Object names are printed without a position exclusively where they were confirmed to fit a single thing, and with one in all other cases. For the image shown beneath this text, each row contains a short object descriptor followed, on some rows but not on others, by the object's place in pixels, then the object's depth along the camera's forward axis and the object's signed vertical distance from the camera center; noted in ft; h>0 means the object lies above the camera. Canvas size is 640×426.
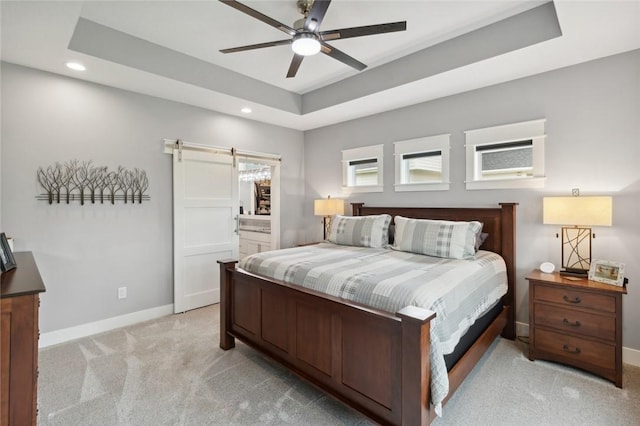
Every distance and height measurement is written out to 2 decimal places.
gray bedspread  5.72 -1.54
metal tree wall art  9.63 +0.91
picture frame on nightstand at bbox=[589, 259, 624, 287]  7.71 -1.50
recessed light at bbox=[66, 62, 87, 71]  9.11 +4.30
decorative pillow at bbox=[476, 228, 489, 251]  10.01 -0.86
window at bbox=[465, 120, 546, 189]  9.94 +1.95
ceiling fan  6.25 +3.99
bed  5.10 -2.75
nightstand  7.47 -2.82
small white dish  8.98 -1.59
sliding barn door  12.48 -0.48
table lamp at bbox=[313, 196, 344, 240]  14.84 +0.22
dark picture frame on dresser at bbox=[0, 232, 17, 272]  5.89 -0.93
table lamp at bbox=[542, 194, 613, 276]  7.98 -0.20
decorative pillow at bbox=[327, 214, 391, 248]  11.46 -0.75
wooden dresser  4.28 -2.01
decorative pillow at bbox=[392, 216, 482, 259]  9.24 -0.81
